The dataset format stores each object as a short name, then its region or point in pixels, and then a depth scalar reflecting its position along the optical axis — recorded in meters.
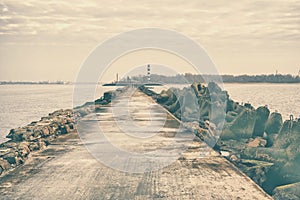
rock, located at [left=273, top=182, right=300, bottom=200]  10.65
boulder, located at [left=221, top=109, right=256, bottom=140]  22.83
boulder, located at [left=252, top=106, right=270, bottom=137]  22.84
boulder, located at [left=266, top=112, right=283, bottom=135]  22.62
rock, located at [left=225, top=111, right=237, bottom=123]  29.69
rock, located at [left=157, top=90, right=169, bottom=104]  46.81
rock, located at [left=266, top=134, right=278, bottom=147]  20.78
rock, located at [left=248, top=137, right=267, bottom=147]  20.57
